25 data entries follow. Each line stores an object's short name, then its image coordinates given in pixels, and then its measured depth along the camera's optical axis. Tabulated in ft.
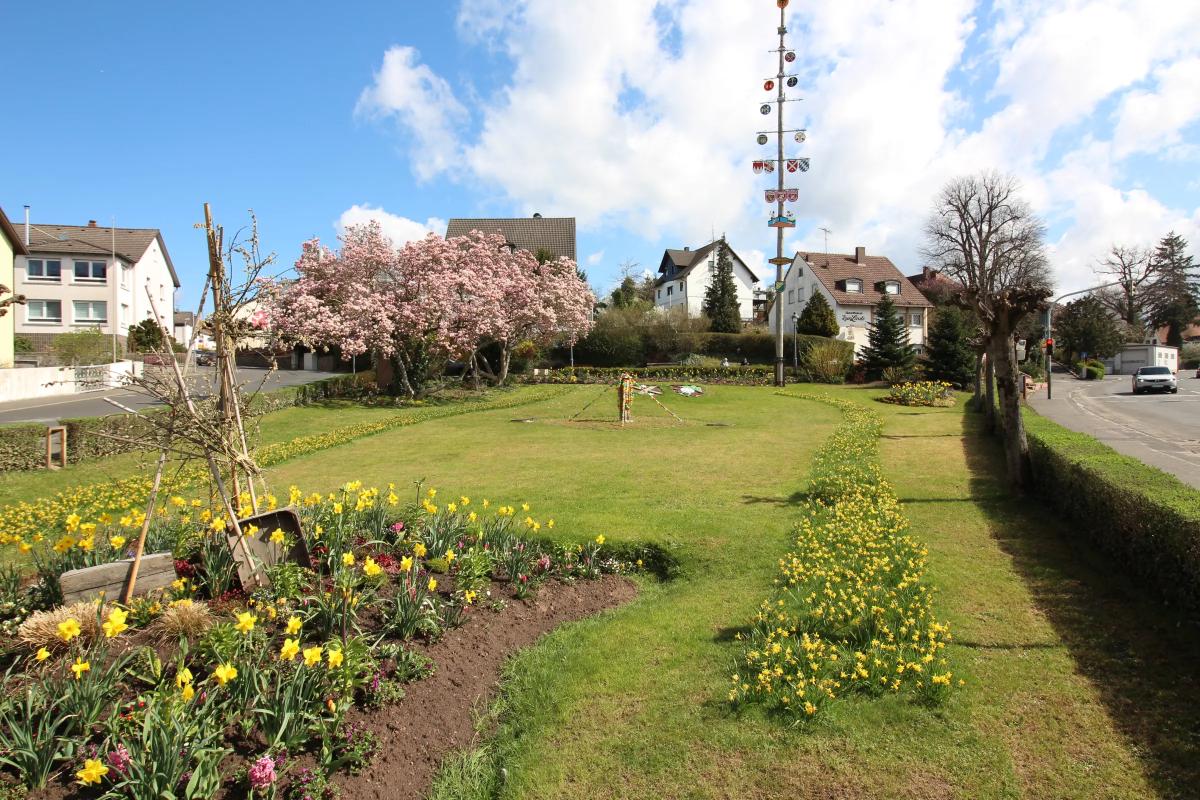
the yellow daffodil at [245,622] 11.79
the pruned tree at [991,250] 176.55
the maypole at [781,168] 115.14
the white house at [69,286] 146.30
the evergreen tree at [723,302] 165.68
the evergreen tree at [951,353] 114.32
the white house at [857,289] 180.65
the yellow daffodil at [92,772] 9.09
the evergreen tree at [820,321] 157.48
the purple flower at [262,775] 10.11
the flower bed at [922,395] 88.58
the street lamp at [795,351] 134.92
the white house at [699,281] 222.48
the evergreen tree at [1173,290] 244.63
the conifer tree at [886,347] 120.06
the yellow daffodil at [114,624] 11.38
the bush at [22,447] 40.22
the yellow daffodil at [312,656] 11.42
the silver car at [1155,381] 120.37
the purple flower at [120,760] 9.78
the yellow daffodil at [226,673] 10.66
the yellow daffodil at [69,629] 11.41
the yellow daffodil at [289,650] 11.42
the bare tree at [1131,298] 241.76
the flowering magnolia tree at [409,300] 90.27
